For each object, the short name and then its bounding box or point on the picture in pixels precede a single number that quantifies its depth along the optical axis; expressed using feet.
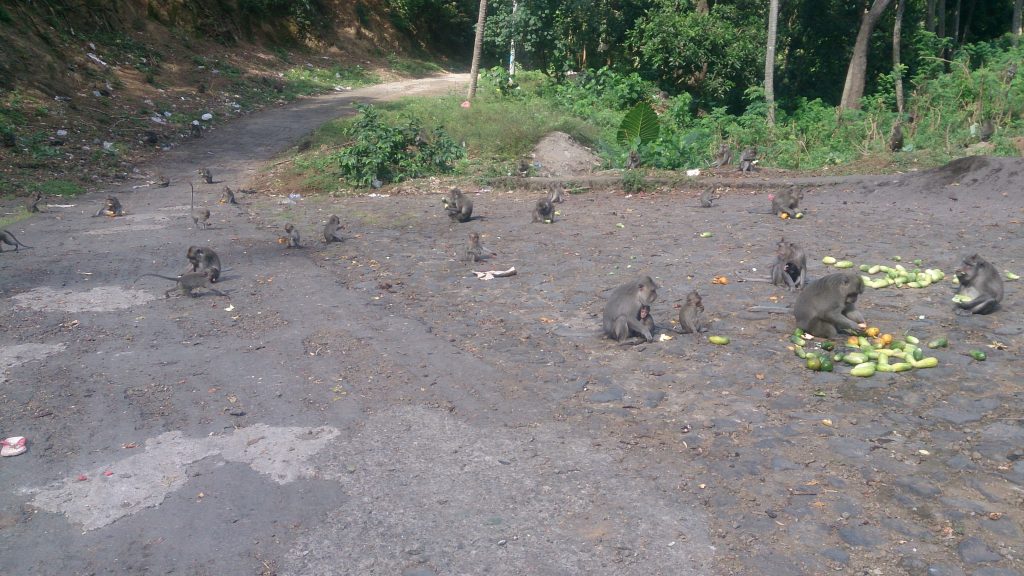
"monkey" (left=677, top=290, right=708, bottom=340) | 26.00
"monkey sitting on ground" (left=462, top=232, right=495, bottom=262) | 36.65
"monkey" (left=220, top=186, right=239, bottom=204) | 53.72
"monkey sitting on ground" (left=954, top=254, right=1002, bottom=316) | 26.37
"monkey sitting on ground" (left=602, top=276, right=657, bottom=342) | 25.64
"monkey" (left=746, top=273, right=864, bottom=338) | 24.67
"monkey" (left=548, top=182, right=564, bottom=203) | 51.60
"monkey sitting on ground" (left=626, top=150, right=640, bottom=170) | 59.41
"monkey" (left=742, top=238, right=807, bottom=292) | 30.32
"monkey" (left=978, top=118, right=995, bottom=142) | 59.98
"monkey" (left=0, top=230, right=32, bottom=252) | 39.70
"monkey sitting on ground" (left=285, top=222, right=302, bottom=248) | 40.57
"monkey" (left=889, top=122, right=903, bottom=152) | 60.85
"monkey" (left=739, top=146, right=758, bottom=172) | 58.44
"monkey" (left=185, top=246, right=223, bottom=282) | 33.88
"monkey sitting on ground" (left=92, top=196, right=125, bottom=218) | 49.65
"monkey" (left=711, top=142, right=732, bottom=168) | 61.41
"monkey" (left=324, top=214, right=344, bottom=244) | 41.42
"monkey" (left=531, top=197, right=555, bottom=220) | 44.73
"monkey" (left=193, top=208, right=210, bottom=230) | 46.47
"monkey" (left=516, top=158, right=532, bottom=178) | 59.57
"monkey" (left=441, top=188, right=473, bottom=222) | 45.78
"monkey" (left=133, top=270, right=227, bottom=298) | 32.37
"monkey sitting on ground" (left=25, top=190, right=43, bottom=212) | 50.06
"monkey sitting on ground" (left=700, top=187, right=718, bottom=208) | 48.51
